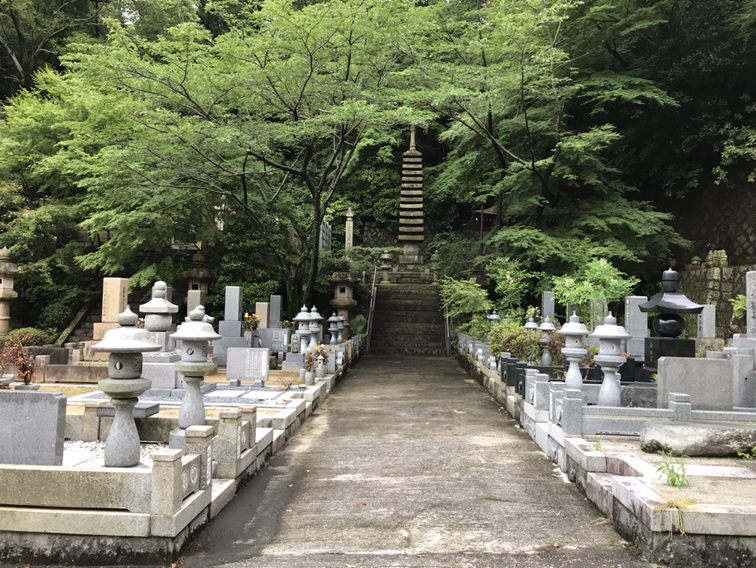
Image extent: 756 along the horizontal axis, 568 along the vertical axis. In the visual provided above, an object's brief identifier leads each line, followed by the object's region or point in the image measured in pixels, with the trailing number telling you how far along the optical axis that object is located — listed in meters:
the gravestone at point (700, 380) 7.20
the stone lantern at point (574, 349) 7.97
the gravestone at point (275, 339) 16.03
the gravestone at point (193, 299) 17.48
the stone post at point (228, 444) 5.70
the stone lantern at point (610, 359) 7.38
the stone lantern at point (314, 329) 14.20
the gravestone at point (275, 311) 17.28
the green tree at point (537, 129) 16.39
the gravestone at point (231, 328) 15.26
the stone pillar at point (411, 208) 31.58
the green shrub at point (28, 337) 16.86
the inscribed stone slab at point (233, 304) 15.44
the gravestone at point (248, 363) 11.66
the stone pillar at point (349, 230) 29.88
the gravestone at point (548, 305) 15.00
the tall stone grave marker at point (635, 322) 12.37
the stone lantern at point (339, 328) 16.99
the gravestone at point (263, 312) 16.84
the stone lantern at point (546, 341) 11.41
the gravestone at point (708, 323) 14.04
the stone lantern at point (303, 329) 14.14
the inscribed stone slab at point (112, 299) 14.72
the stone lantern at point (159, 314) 12.28
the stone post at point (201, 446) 4.93
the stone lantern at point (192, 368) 6.16
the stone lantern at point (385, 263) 28.33
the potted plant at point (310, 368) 11.95
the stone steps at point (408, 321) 22.36
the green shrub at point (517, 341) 12.26
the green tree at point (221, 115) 14.34
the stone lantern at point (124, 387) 5.06
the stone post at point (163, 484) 4.16
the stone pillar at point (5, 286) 18.80
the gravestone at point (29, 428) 4.72
